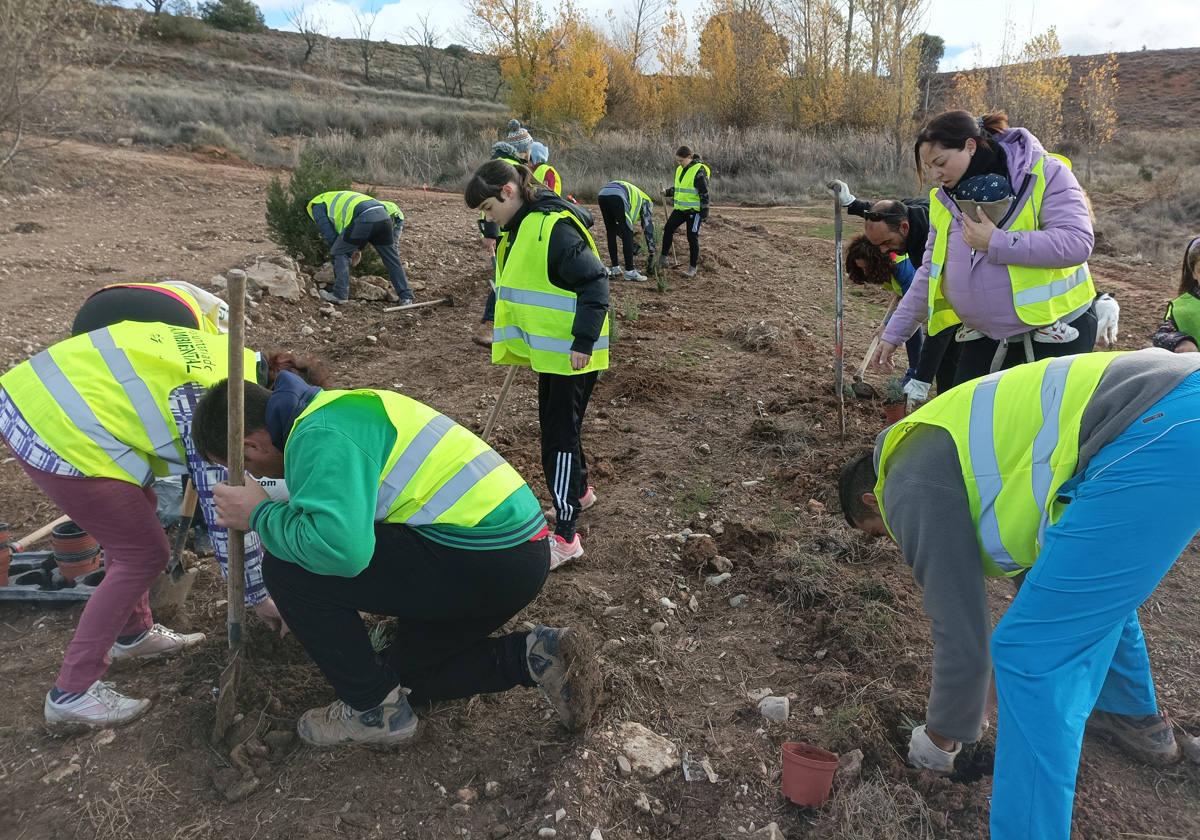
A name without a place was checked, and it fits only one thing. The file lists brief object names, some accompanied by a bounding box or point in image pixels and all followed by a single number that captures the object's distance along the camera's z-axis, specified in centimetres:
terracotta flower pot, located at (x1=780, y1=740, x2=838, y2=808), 214
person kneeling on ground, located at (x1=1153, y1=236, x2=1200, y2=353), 337
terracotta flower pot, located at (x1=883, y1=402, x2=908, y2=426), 486
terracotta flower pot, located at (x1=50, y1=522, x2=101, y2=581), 317
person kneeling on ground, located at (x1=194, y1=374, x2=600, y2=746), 190
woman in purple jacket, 277
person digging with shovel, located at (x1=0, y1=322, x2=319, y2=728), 227
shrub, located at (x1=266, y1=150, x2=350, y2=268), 829
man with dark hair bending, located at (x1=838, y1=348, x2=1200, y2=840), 143
